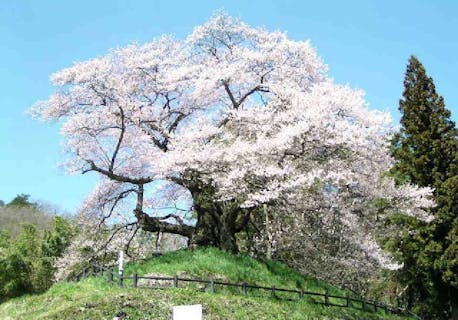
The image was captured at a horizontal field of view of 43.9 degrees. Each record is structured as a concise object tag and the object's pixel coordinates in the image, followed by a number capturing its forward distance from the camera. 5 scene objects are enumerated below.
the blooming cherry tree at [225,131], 18.88
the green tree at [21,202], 76.86
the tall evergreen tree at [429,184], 26.31
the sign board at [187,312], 11.34
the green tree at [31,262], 34.09
